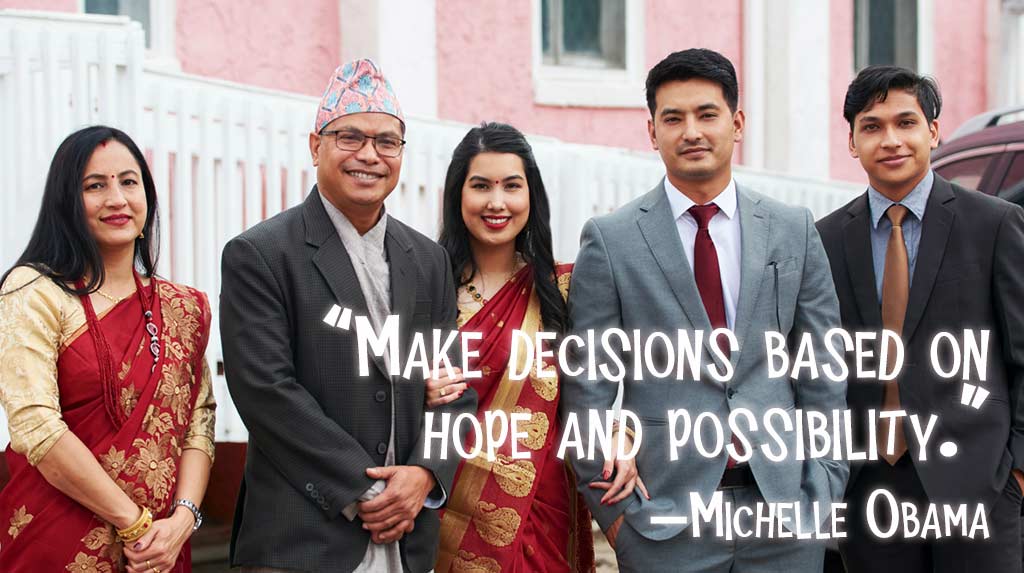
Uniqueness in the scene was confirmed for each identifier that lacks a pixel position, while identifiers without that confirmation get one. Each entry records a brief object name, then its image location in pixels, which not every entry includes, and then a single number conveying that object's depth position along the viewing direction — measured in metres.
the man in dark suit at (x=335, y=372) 3.08
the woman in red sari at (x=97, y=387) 3.07
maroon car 4.52
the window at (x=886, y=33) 12.05
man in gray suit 3.28
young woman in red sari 3.62
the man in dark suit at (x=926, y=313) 3.49
